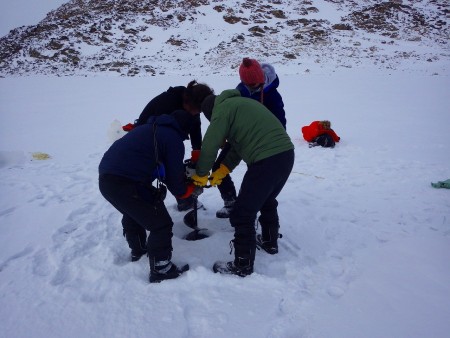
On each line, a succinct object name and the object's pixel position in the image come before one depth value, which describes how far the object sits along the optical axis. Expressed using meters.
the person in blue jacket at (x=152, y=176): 2.35
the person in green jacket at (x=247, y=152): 2.42
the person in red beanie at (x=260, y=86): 2.79
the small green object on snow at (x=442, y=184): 4.26
